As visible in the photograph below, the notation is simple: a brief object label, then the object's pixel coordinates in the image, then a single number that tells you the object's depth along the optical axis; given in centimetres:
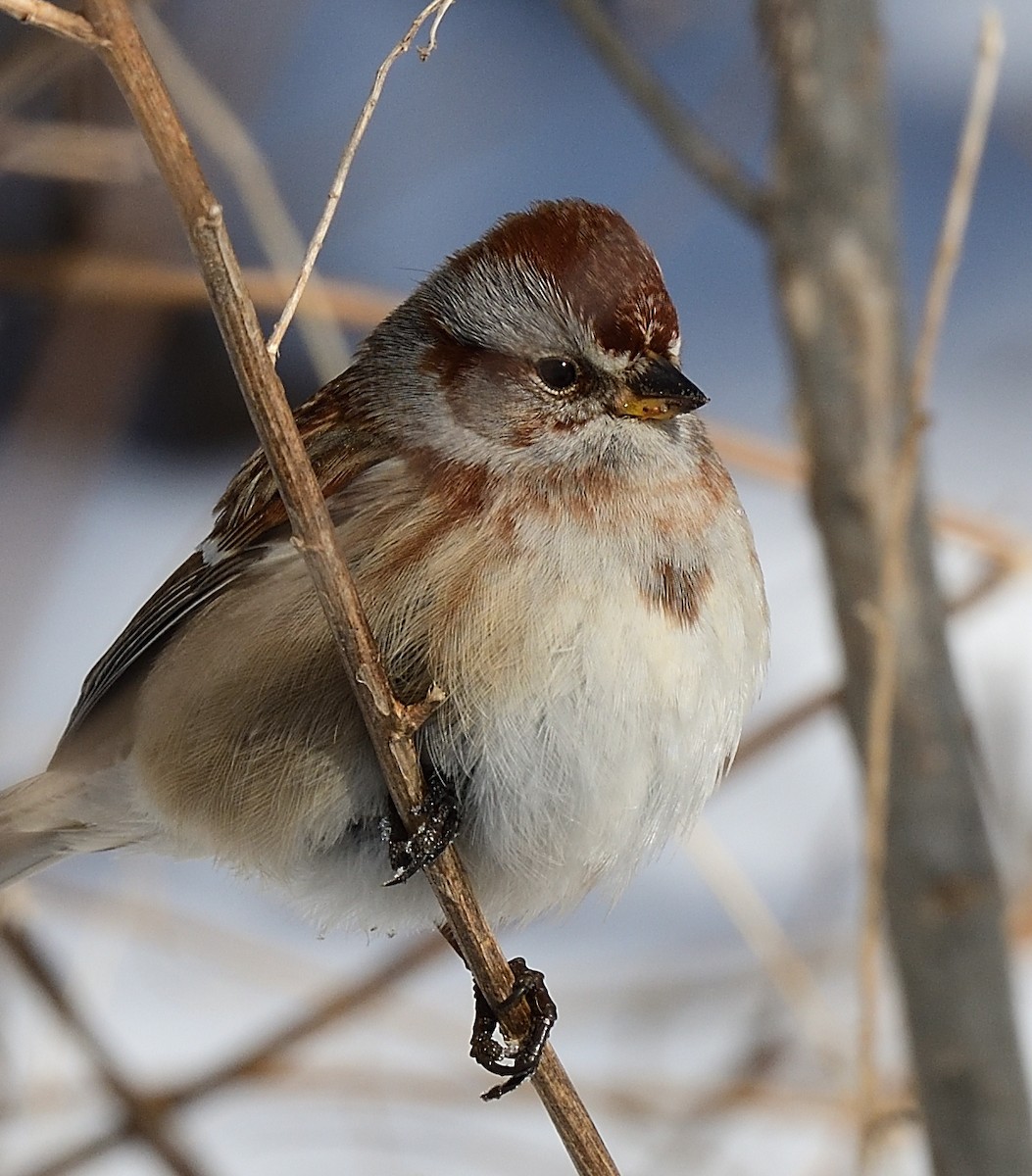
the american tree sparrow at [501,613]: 380
